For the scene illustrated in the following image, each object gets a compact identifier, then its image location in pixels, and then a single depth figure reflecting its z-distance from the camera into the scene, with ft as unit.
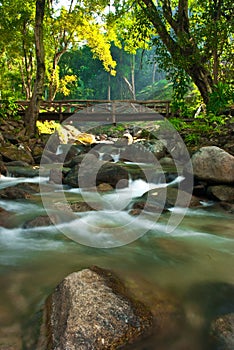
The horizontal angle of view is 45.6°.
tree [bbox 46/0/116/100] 66.59
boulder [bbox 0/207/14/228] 15.52
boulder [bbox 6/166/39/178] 31.40
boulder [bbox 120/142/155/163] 39.32
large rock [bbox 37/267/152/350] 6.36
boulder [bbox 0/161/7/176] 30.37
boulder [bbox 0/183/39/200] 20.84
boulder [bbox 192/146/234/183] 21.24
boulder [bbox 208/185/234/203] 20.75
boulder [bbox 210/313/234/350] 6.77
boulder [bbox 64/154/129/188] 26.25
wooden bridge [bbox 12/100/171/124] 60.95
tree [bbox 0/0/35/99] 60.03
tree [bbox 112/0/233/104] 36.96
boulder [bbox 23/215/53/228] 15.34
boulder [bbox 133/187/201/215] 19.74
